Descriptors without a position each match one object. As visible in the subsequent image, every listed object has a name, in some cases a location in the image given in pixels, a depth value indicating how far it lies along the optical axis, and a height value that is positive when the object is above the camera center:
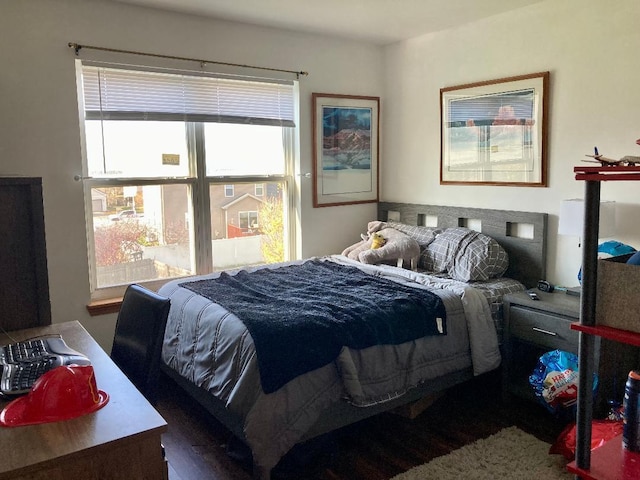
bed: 2.32 -0.86
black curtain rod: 3.21 +0.83
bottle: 1.38 -0.63
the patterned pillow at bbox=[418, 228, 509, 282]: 3.45 -0.53
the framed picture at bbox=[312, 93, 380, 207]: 4.32 +0.25
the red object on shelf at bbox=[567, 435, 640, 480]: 1.34 -0.75
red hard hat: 1.40 -0.58
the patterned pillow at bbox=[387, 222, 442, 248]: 3.91 -0.41
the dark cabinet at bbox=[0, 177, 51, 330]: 1.99 -0.25
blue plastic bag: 2.77 -1.09
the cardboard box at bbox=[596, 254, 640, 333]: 1.26 -0.29
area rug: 2.43 -1.35
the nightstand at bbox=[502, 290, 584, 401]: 2.85 -0.86
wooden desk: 1.24 -0.63
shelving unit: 1.29 -0.39
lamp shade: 2.91 -0.23
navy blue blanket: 2.38 -0.67
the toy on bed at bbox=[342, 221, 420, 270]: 3.79 -0.52
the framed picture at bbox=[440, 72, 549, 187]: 3.46 +0.31
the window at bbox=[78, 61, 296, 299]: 3.44 +0.07
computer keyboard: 1.53 -0.55
